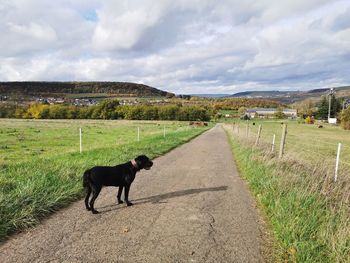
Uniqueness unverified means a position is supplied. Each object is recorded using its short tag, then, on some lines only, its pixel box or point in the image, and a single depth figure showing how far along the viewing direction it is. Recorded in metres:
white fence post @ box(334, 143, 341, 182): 8.10
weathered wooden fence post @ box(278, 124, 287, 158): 11.20
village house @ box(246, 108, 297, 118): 163.85
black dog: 5.97
